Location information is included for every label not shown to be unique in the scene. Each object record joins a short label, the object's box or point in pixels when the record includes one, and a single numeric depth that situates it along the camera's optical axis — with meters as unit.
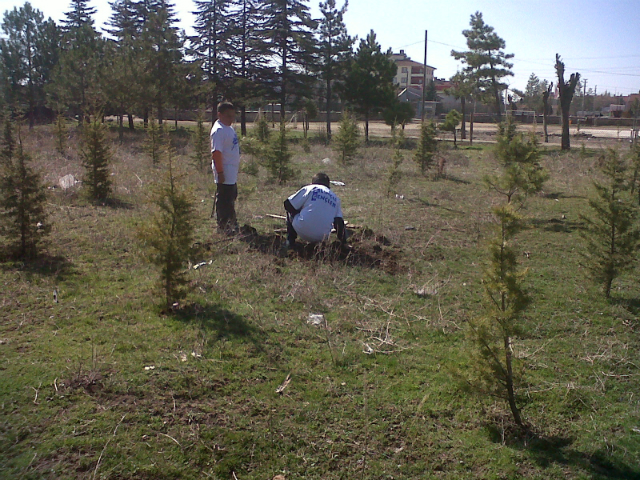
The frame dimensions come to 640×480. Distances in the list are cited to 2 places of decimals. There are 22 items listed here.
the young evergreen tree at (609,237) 6.23
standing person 7.95
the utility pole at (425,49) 38.01
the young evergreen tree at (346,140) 18.25
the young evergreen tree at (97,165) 10.48
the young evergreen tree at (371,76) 35.28
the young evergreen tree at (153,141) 15.32
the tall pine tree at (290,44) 34.72
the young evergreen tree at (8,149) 6.94
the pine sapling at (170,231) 5.02
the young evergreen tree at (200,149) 15.88
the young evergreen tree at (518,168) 9.65
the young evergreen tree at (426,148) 16.80
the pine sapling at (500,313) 3.52
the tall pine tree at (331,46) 36.19
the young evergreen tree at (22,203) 6.38
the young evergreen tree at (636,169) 13.24
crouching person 7.32
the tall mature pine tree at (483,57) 36.44
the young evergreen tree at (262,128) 18.48
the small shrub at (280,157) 14.24
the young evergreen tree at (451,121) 33.42
